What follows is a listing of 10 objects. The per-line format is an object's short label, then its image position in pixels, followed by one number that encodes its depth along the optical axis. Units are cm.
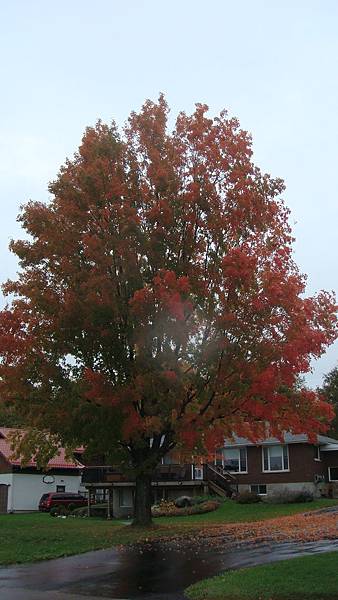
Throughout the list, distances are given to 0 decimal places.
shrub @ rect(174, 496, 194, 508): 3841
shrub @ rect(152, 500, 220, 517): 3516
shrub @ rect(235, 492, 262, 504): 3772
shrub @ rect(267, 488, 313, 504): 3741
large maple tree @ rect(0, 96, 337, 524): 2242
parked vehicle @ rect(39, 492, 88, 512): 4741
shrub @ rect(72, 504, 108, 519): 4339
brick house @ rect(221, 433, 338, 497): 4078
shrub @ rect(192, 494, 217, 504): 3829
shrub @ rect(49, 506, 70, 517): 4425
